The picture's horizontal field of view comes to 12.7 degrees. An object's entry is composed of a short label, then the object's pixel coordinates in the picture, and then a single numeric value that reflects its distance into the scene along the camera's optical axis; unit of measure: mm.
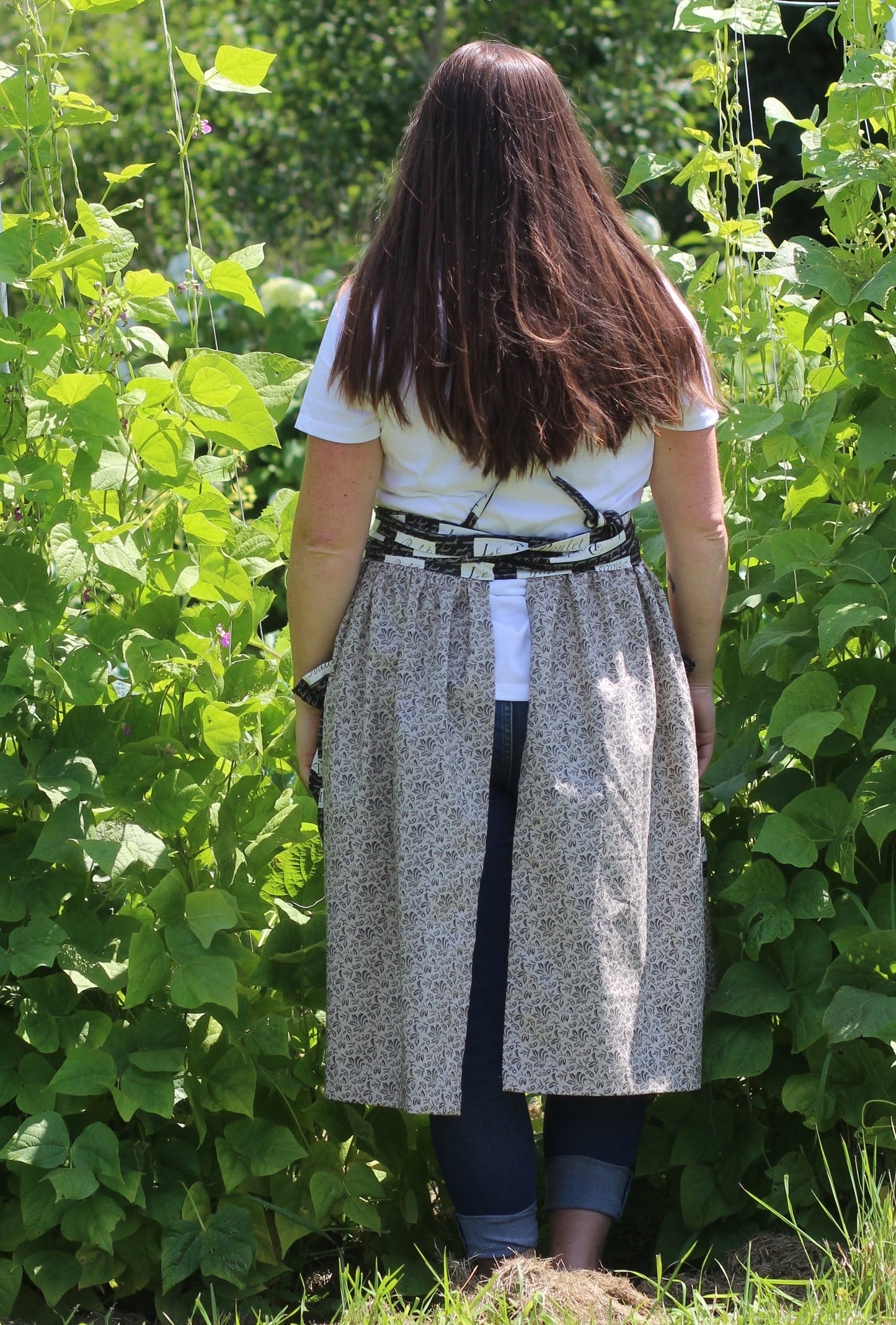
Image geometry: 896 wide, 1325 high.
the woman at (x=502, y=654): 5133
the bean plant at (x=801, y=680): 5333
